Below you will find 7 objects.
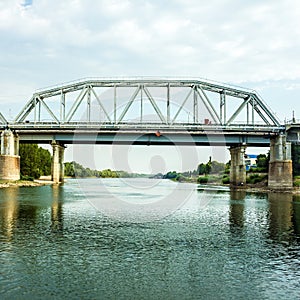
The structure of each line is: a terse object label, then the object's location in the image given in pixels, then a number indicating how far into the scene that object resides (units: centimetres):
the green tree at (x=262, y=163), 15192
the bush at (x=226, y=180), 15565
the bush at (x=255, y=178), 12794
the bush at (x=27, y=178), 12487
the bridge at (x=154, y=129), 11300
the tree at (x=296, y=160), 12631
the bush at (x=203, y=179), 18316
